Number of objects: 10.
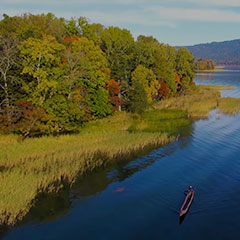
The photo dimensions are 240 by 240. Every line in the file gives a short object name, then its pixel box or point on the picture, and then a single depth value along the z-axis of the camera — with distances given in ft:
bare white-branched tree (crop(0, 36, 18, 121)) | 134.26
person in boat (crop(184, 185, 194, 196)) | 86.38
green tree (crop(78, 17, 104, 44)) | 267.43
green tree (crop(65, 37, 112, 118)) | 165.37
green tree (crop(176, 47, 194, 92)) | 334.85
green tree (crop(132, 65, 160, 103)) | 231.71
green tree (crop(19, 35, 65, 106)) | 140.05
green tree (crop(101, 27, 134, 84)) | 222.28
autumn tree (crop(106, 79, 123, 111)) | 196.65
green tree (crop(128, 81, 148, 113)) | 200.37
